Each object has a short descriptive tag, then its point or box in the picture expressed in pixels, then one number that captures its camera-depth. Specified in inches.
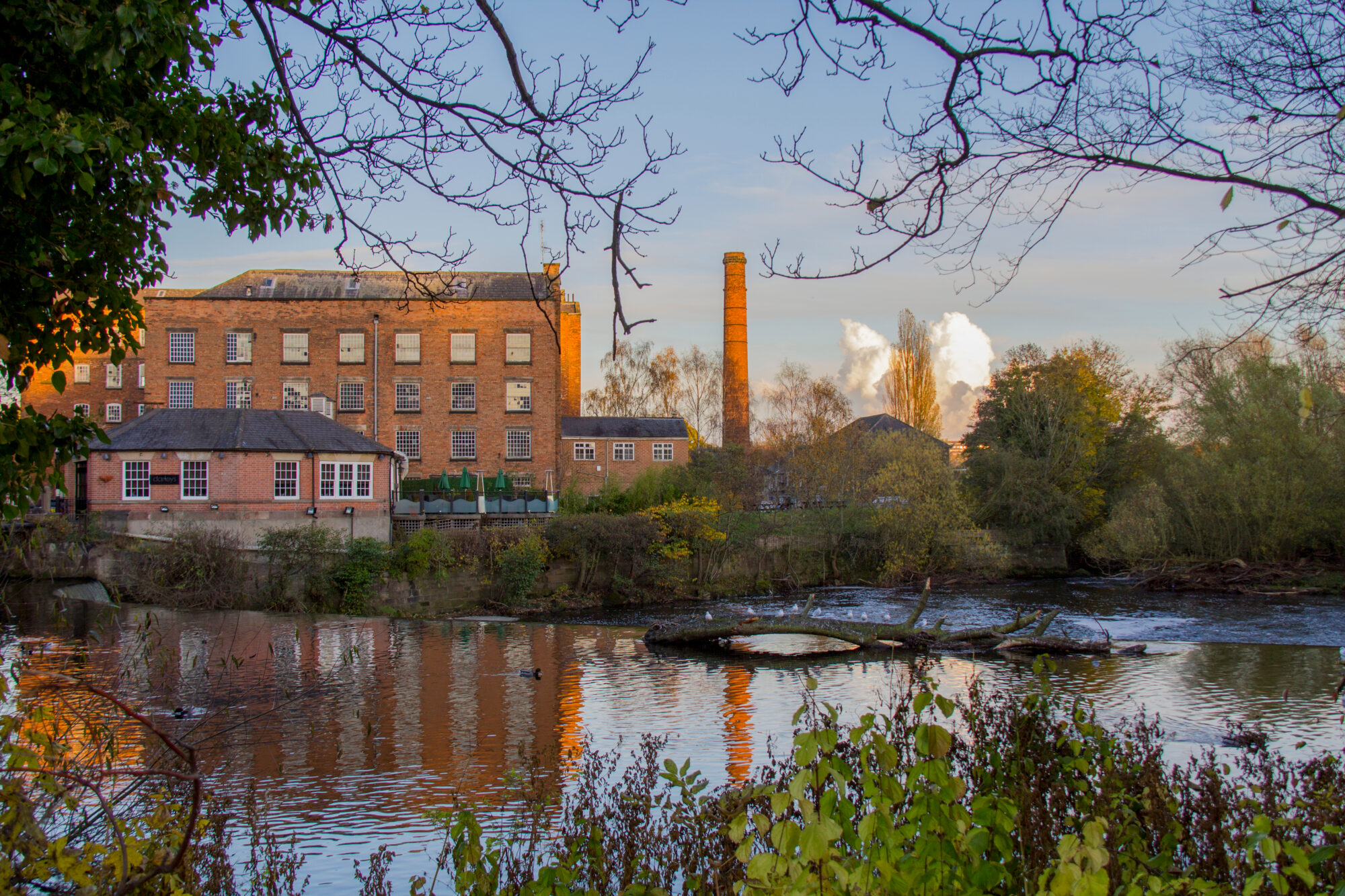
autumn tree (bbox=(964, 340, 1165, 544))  1514.5
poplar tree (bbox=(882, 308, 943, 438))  2480.3
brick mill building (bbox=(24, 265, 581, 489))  1721.2
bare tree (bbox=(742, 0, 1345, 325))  160.6
